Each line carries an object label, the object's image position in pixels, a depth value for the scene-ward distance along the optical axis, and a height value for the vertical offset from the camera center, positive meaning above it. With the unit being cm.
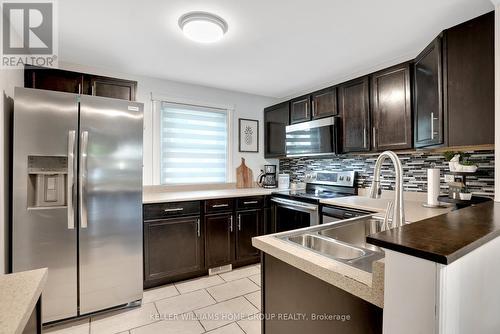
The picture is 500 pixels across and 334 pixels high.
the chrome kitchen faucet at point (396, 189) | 100 -9
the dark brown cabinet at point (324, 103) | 290 +79
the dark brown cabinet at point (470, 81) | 155 +57
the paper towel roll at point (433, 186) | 198 -15
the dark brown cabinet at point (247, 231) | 295 -77
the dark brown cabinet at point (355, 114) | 257 +59
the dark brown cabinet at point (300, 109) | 320 +79
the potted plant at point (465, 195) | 190 -21
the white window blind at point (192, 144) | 316 +34
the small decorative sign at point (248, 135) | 370 +52
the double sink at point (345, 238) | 96 -35
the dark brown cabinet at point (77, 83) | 225 +83
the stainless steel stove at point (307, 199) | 272 -35
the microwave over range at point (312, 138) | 284 +38
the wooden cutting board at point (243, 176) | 366 -11
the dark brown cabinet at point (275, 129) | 357 +60
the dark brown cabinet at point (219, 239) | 275 -80
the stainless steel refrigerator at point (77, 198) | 183 -22
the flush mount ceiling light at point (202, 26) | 175 +105
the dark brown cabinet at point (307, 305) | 81 -52
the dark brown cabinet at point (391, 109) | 224 +57
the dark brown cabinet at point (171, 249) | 244 -82
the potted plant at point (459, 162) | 188 +4
